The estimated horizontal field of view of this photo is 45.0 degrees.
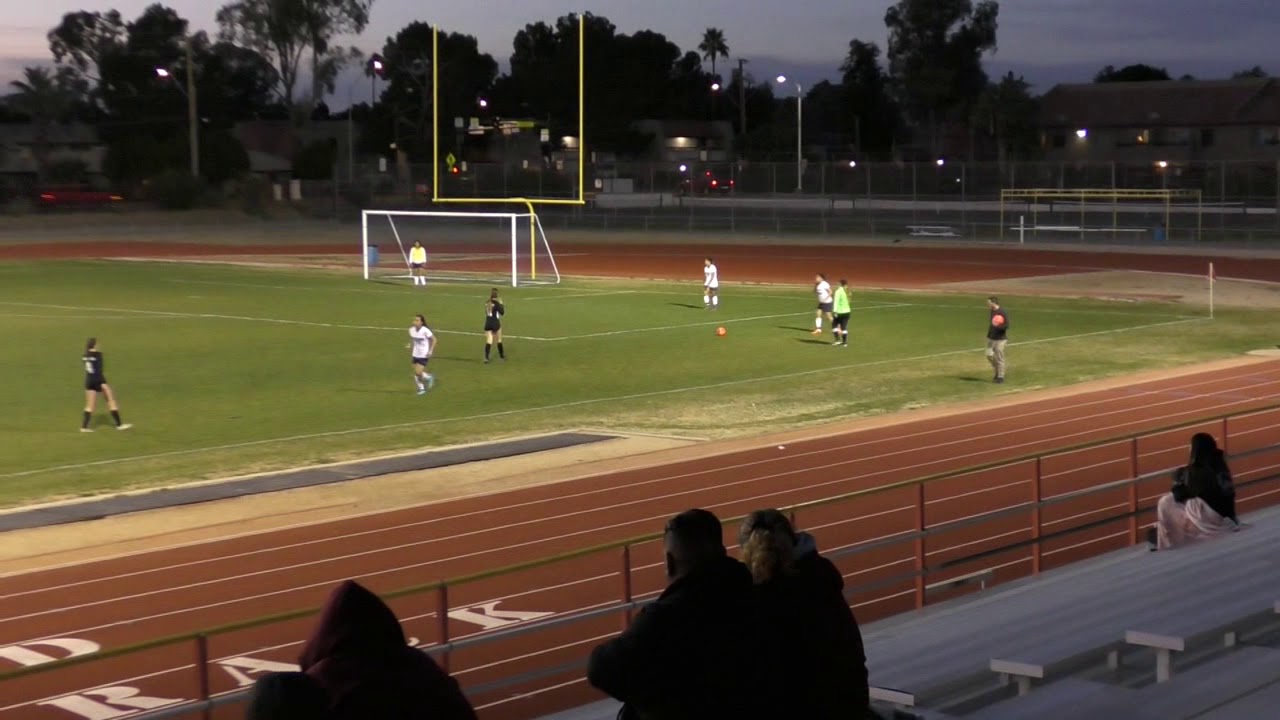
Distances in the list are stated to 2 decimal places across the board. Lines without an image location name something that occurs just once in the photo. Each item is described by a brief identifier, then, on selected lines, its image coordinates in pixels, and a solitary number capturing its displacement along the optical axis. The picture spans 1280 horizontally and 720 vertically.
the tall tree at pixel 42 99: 117.31
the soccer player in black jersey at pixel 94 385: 22.62
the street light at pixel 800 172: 82.43
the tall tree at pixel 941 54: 106.69
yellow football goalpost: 38.88
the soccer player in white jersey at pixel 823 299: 34.38
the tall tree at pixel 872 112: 120.50
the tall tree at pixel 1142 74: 139.00
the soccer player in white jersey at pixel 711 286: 40.16
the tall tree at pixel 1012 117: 97.12
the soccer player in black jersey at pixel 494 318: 29.45
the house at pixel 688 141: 117.46
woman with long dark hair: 11.59
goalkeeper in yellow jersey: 49.53
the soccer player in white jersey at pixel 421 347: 26.16
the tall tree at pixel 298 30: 107.69
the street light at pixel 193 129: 80.88
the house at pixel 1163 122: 89.56
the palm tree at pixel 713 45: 153.62
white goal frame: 47.74
